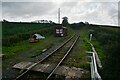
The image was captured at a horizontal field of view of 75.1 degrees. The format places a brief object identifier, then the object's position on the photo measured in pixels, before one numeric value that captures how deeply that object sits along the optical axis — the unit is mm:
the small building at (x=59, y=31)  14797
